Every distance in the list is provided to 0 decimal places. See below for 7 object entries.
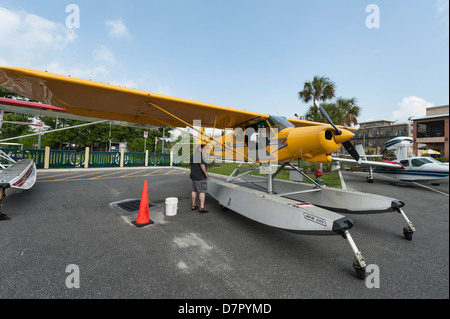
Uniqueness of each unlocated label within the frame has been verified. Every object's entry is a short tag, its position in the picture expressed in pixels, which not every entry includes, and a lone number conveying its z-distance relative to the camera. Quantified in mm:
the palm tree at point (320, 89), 15781
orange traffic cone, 3564
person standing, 4441
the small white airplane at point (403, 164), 7997
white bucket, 4059
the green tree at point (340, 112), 15080
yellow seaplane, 2773
